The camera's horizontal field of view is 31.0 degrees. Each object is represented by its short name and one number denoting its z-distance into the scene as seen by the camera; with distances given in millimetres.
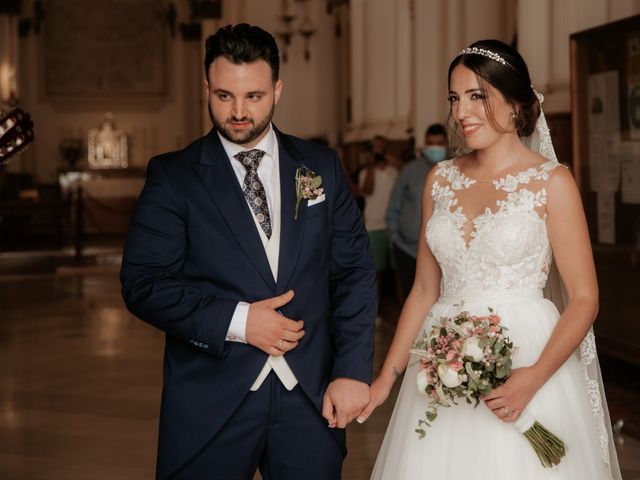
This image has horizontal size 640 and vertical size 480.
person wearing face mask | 8773
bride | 3326
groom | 2990
